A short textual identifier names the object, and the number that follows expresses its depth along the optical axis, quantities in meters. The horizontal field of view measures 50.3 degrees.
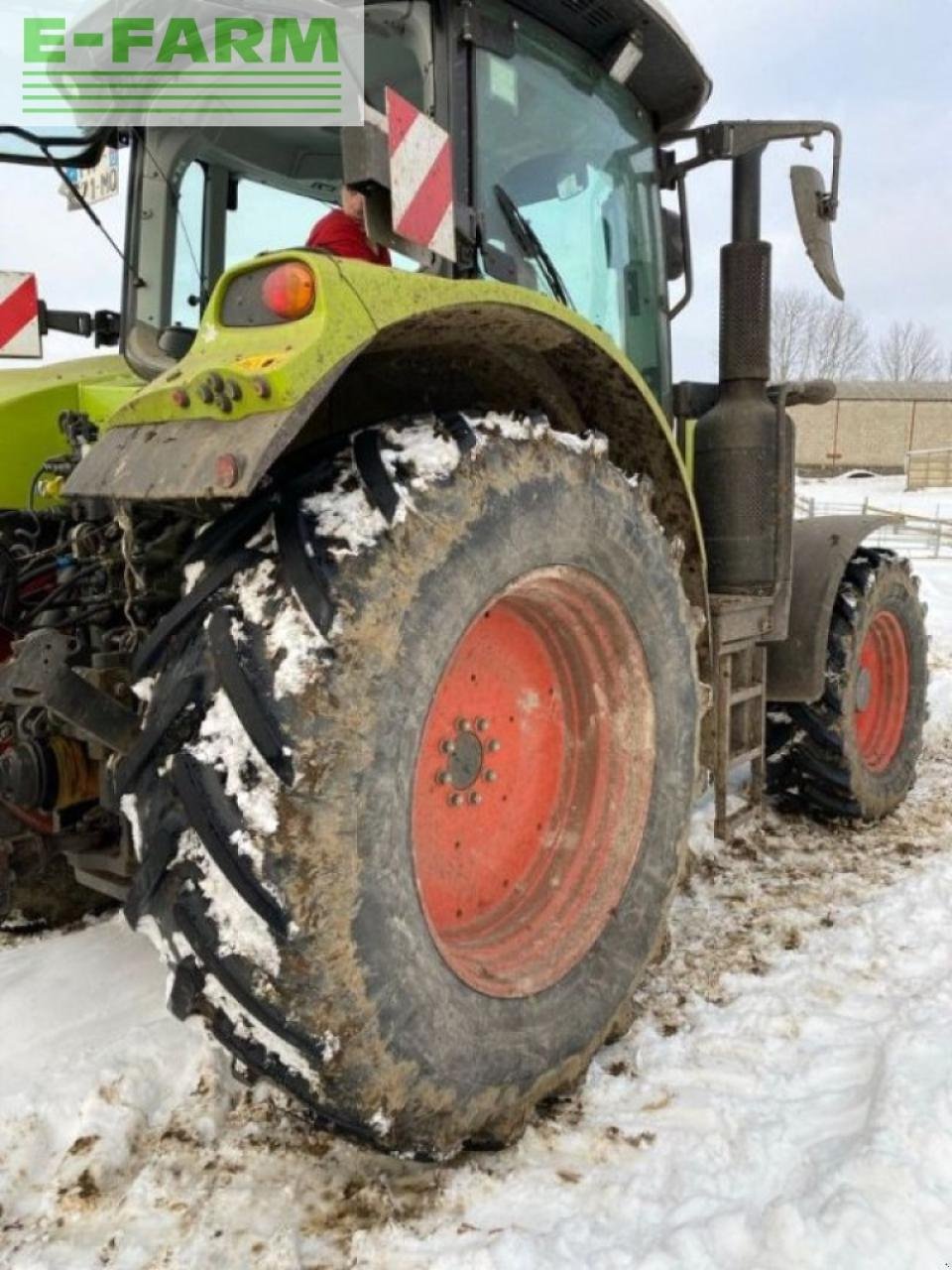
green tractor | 1.54
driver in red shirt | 2.43
